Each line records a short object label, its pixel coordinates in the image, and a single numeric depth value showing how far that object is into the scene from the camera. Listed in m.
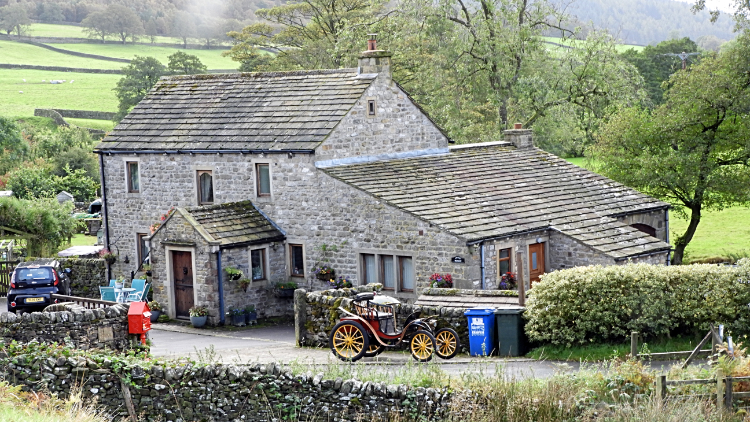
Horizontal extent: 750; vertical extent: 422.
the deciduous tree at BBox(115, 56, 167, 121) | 78.62
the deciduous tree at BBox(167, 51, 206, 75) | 78.84
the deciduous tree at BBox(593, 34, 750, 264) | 32.31
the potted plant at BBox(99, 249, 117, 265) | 33.31
